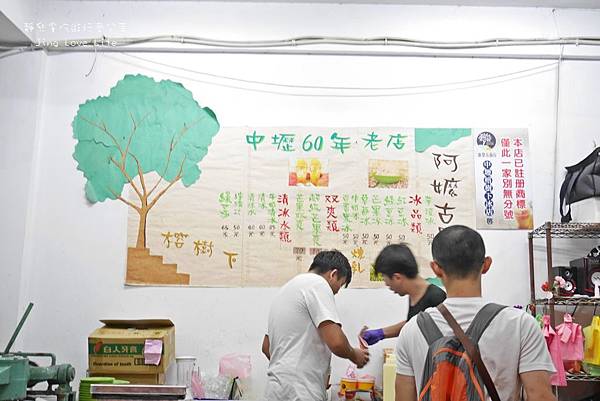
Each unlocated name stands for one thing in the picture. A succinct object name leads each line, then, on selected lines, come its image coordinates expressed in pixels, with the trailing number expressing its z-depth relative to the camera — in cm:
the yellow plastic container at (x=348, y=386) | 380
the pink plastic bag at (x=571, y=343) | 370
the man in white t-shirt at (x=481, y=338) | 188
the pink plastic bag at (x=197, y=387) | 375
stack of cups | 387
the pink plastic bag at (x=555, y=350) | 358
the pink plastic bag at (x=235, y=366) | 396
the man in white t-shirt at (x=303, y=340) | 314
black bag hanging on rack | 389
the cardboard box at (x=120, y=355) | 354
